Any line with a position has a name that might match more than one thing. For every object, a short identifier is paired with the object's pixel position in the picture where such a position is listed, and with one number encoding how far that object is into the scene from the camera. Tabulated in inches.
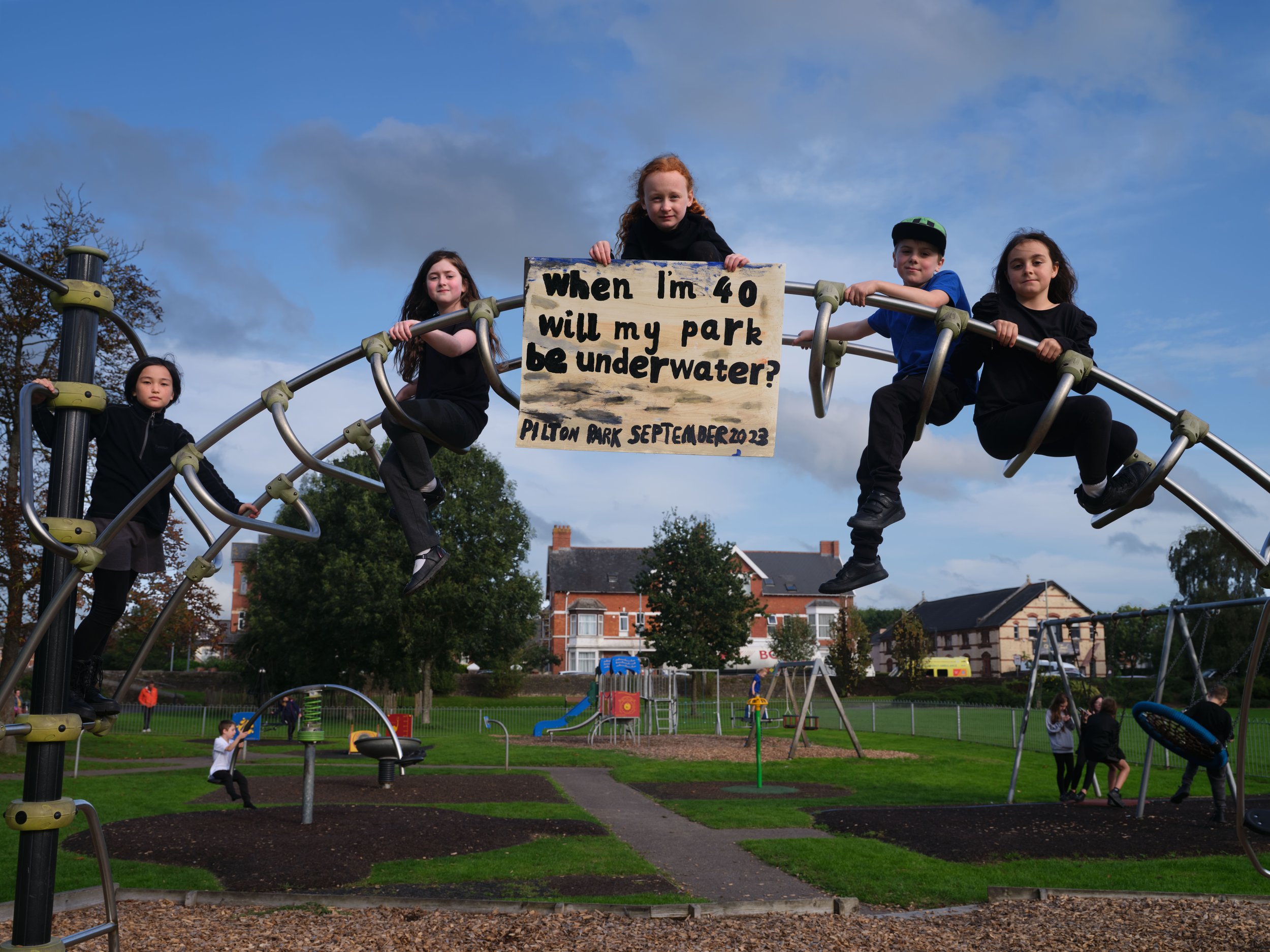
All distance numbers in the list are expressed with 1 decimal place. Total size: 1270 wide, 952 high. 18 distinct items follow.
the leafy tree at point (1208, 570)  2059.5
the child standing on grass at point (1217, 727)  521.0
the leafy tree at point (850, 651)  2044.8
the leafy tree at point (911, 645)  2245.3
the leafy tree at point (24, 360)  721.0
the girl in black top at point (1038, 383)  151.2
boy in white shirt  565.9
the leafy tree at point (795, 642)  2479.1
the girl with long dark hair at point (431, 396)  166.4
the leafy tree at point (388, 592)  1482.5
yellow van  2947.8
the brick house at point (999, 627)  3038.9
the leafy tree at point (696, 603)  2064.5
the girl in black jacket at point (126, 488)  185.9
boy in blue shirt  149.6
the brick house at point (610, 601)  2925.7
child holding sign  168.6
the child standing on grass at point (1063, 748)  655.1
